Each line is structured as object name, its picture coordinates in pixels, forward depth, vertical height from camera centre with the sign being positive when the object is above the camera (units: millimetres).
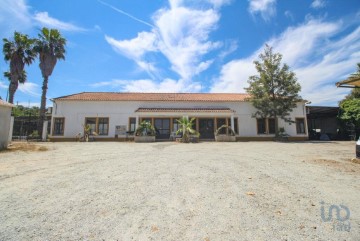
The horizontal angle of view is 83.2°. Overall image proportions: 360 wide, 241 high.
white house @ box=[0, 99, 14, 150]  12086 +885
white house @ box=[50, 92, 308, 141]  21672 +2271
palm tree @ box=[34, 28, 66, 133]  22469 +9496
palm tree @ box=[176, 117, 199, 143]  17922 +713
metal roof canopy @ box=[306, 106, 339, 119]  23853 +3152
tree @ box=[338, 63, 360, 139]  19881 +2460
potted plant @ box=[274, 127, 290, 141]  21125 +115
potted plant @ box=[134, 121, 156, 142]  18328 +368
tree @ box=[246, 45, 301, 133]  20531 +4884
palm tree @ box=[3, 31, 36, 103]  22578 +9314
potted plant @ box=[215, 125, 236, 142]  19266 -1
